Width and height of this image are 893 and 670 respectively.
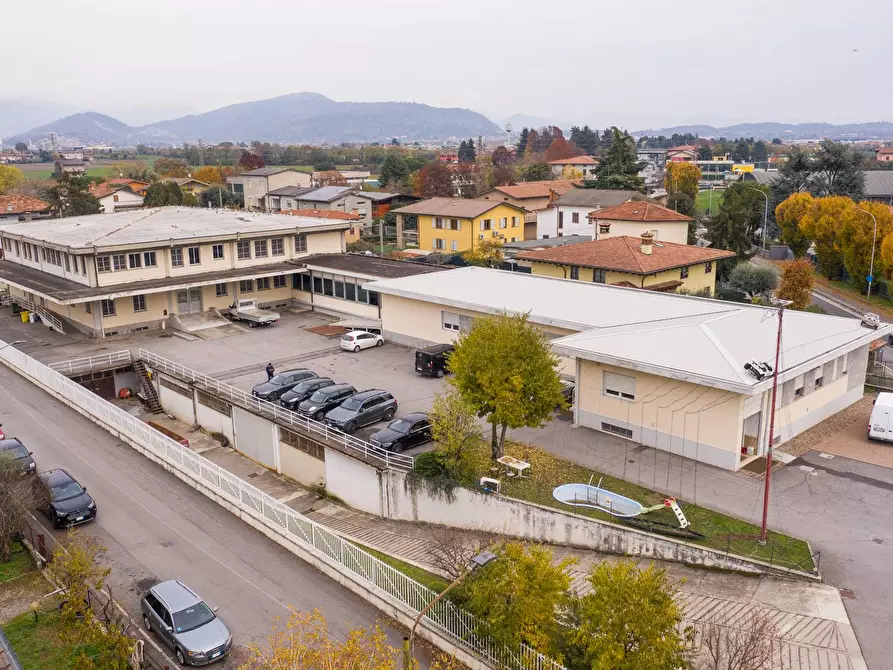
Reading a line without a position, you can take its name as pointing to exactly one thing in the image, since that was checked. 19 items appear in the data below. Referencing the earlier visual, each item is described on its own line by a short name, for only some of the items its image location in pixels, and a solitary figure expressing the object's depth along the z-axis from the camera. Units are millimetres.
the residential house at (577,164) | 137500
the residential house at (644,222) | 55500
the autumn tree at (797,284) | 43250
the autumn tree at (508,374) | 23125
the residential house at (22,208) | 81938
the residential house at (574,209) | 74256
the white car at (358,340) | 39219
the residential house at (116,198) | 105812
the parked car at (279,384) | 31562
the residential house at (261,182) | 113188
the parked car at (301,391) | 30641
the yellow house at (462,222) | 69188
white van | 25984
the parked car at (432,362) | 34562
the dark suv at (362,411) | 27984
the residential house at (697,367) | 24000
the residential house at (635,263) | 42750
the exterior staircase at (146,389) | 37625
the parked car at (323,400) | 29436
